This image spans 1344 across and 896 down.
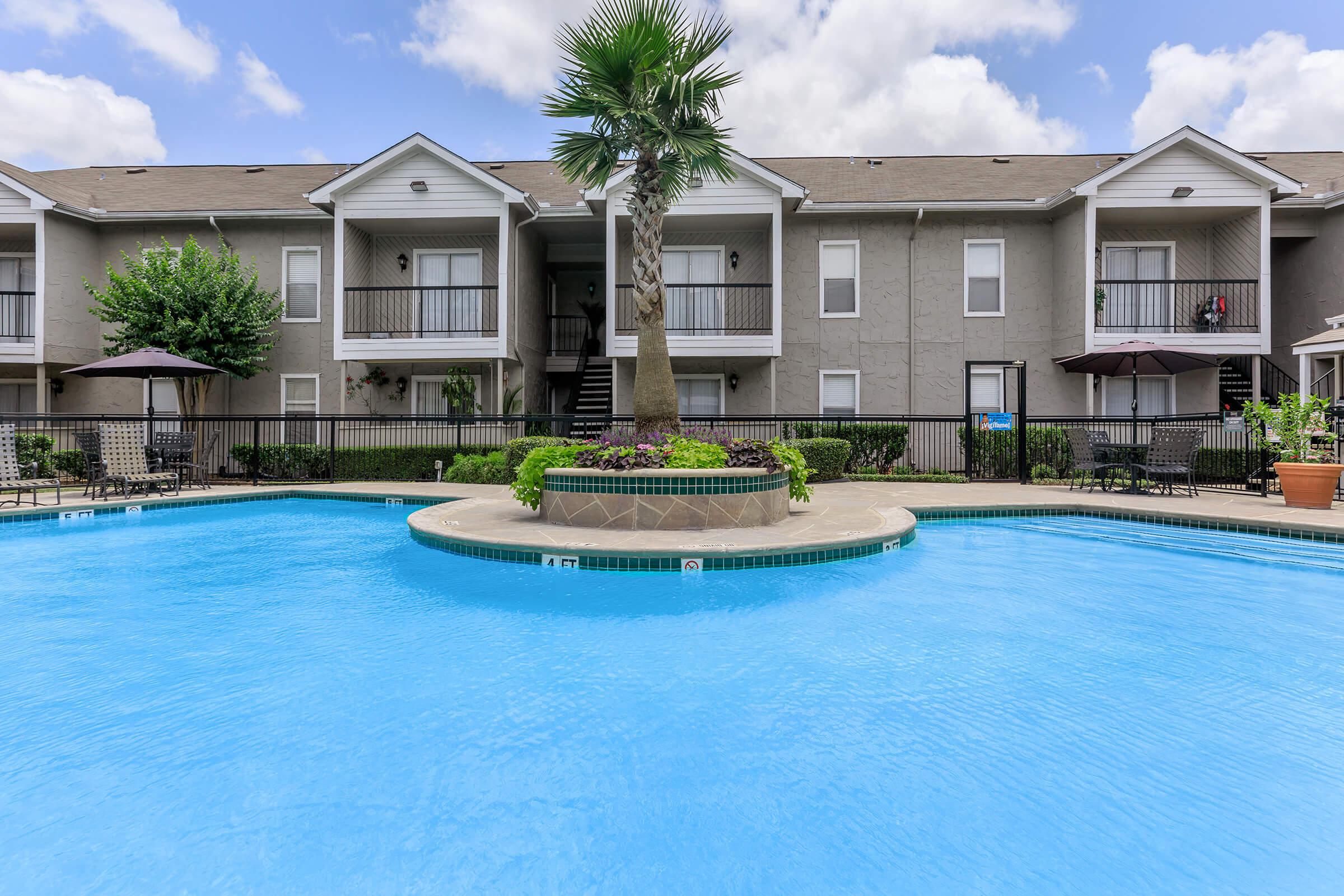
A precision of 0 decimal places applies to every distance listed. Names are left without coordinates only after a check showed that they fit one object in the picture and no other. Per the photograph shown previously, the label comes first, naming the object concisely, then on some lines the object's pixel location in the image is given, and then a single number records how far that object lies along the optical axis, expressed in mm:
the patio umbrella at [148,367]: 11492
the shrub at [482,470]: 13180
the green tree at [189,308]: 14477
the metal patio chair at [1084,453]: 10930
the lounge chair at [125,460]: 10438
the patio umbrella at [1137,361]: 11461
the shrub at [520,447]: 12258
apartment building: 14672
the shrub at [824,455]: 12773
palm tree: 7594
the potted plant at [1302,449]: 9062
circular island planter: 7371
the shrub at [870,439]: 13953
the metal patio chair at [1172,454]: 10219
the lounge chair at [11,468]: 9453
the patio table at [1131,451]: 10648
